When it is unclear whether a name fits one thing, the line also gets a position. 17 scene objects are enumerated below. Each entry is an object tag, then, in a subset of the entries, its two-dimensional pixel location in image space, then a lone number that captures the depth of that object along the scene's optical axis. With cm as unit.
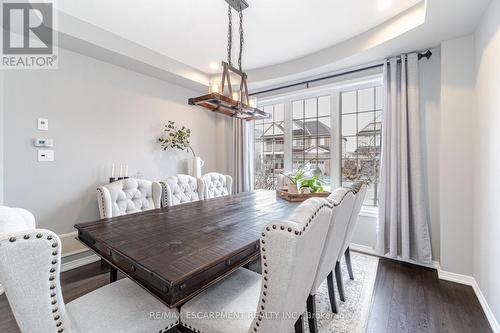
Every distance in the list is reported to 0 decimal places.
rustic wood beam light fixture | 190
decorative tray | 245
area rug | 163
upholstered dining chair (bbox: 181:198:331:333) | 85
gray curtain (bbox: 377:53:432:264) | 251
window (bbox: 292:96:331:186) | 348
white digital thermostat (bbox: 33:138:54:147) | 233
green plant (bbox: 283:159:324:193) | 257
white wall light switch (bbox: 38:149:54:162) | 237
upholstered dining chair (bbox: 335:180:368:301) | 179
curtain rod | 252
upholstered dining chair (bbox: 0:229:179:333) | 73
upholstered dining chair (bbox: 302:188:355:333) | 133
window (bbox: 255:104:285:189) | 400
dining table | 95
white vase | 360
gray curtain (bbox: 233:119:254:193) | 404
